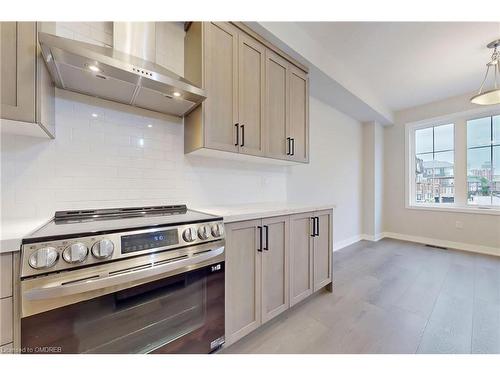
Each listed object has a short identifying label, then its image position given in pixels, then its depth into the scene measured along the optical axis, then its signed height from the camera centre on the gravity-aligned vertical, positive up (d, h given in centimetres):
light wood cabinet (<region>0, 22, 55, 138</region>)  91 +51
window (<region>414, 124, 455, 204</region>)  388 +47
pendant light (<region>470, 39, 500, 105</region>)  221 +101
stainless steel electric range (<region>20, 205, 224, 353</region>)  77 -42
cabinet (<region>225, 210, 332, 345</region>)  137 -60
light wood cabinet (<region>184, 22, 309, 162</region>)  154 +82
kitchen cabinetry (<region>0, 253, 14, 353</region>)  72 -41
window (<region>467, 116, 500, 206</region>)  341 +47
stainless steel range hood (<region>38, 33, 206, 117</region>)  97 +62
